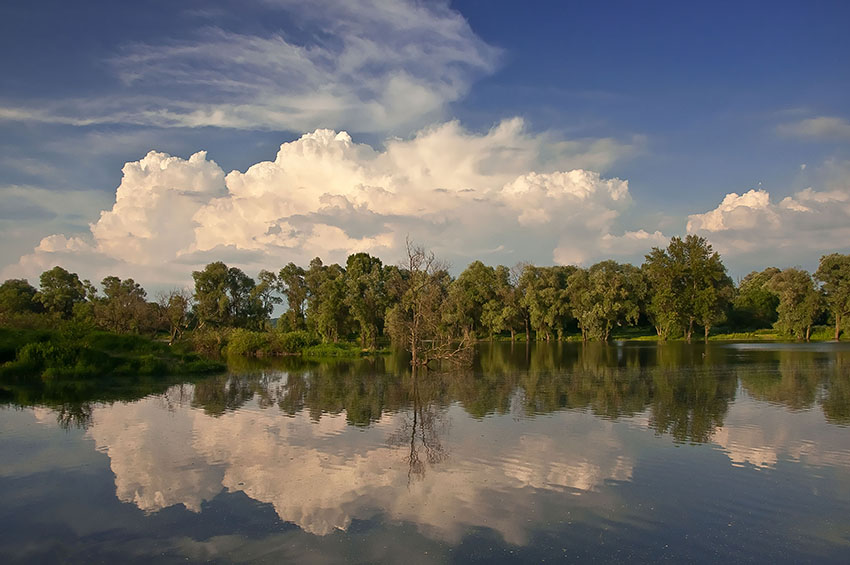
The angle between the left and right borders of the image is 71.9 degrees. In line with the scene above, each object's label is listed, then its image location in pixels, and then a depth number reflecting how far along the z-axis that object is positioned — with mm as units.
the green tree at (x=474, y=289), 101444
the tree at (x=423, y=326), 42962
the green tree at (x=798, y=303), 84500
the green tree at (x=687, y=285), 93188
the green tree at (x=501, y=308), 99250
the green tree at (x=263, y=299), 98562
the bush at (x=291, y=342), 68438
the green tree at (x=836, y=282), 83562
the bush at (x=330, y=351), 66938
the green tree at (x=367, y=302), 78750
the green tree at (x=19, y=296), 87438
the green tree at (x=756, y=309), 105312
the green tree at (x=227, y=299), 90875
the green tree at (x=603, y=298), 93750
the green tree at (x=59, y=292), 92875
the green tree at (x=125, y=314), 77812
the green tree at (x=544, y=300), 97688
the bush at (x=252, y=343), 68375
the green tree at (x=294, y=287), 101244
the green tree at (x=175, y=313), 83125
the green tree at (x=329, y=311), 79688
